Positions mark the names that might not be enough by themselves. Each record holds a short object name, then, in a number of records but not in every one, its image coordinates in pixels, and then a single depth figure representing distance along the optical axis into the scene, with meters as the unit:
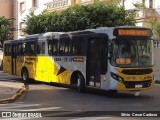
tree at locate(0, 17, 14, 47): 51.69
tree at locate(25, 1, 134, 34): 32.62
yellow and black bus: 16.44
